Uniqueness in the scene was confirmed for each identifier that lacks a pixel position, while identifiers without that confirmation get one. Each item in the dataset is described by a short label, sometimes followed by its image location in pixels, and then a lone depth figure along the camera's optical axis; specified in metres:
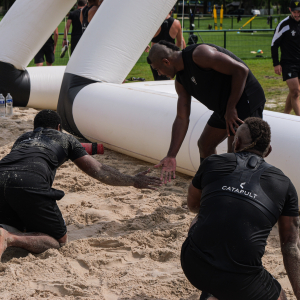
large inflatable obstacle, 4.68
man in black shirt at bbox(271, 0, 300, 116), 6.39
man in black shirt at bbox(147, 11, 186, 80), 7.70
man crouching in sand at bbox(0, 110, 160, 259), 3.14
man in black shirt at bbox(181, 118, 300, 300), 2.15
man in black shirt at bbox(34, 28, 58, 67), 10.28
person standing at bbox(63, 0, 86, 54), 9.45
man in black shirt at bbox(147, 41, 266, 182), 3.22
